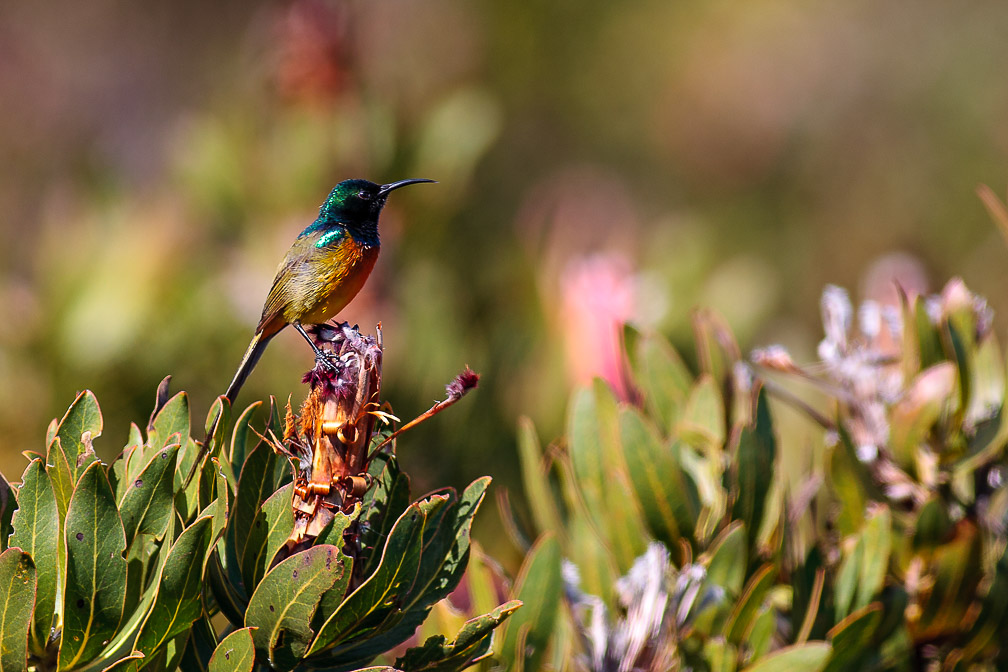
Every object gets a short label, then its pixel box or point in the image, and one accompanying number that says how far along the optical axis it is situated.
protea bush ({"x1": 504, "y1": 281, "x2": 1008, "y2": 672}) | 5.69
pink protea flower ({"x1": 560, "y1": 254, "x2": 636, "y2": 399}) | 9.47
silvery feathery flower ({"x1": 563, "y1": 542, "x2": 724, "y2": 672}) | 5.68
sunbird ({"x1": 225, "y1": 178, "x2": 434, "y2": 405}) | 5.76
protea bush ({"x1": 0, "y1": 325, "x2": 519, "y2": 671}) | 5.52
